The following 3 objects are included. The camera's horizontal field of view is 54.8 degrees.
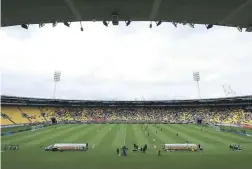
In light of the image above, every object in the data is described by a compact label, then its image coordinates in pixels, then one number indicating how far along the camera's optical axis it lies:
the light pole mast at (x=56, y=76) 110.15
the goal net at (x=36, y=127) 60.69
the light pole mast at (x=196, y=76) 115.31
